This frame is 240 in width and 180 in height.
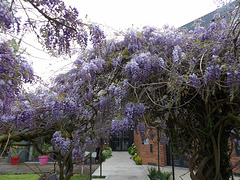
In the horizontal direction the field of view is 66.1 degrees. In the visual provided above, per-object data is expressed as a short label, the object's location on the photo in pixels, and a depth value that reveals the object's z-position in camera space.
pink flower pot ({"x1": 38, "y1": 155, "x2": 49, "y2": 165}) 11.78
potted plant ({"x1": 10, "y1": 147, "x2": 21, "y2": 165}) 12.35
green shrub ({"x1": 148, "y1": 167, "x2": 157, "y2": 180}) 6.32
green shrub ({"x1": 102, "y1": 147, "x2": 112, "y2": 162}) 13.07
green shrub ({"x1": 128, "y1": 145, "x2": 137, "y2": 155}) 14.11
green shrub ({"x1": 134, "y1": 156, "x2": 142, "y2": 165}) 10.87
